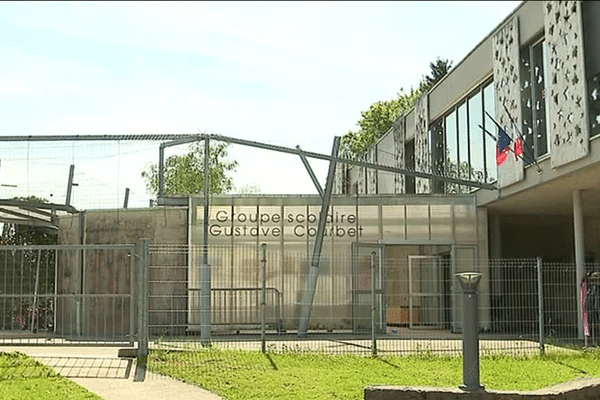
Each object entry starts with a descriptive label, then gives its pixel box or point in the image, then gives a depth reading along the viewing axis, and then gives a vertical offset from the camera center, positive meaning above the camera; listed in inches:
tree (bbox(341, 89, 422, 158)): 2433.6 +456.3
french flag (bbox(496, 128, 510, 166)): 852.0 +132.4
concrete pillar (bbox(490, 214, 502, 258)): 1006.9 +53.9
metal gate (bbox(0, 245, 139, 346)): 611.6 -6.8
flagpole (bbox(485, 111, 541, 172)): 787.1 +110.1
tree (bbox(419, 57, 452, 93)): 2377.0 +574.3
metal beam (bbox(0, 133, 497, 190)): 826.8 +137.0
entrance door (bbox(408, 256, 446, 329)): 834.8 -11.1
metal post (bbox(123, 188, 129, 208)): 879.7 +84.9
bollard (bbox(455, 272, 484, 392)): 388.2 -20.1
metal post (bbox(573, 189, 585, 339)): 795.4 +42.2
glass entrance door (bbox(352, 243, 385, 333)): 759.1 -15.5
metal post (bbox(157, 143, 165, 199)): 858.1 +116.9
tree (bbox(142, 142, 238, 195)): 1106.7 +151.1
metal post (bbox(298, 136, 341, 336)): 800.3 +26.4
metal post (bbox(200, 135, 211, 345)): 651.5 +2.5
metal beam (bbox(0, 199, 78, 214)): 838.5 +77.1
